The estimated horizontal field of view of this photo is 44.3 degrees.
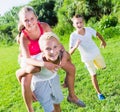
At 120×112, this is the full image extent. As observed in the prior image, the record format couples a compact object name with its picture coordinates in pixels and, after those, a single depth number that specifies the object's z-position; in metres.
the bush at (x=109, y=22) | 5.02
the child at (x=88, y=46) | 2.27
